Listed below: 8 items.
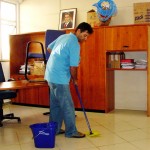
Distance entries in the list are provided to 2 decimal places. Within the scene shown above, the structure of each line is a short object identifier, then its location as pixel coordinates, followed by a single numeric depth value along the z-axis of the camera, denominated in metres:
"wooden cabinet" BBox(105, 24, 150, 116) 4.81
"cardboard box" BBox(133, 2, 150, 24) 5.04
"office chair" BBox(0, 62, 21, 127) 4.33
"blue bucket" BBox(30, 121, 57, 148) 3.09
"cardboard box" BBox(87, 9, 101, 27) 5.40
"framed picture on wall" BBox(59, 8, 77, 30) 5.92
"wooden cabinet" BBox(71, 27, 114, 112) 5.14
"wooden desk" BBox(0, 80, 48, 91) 3.33
